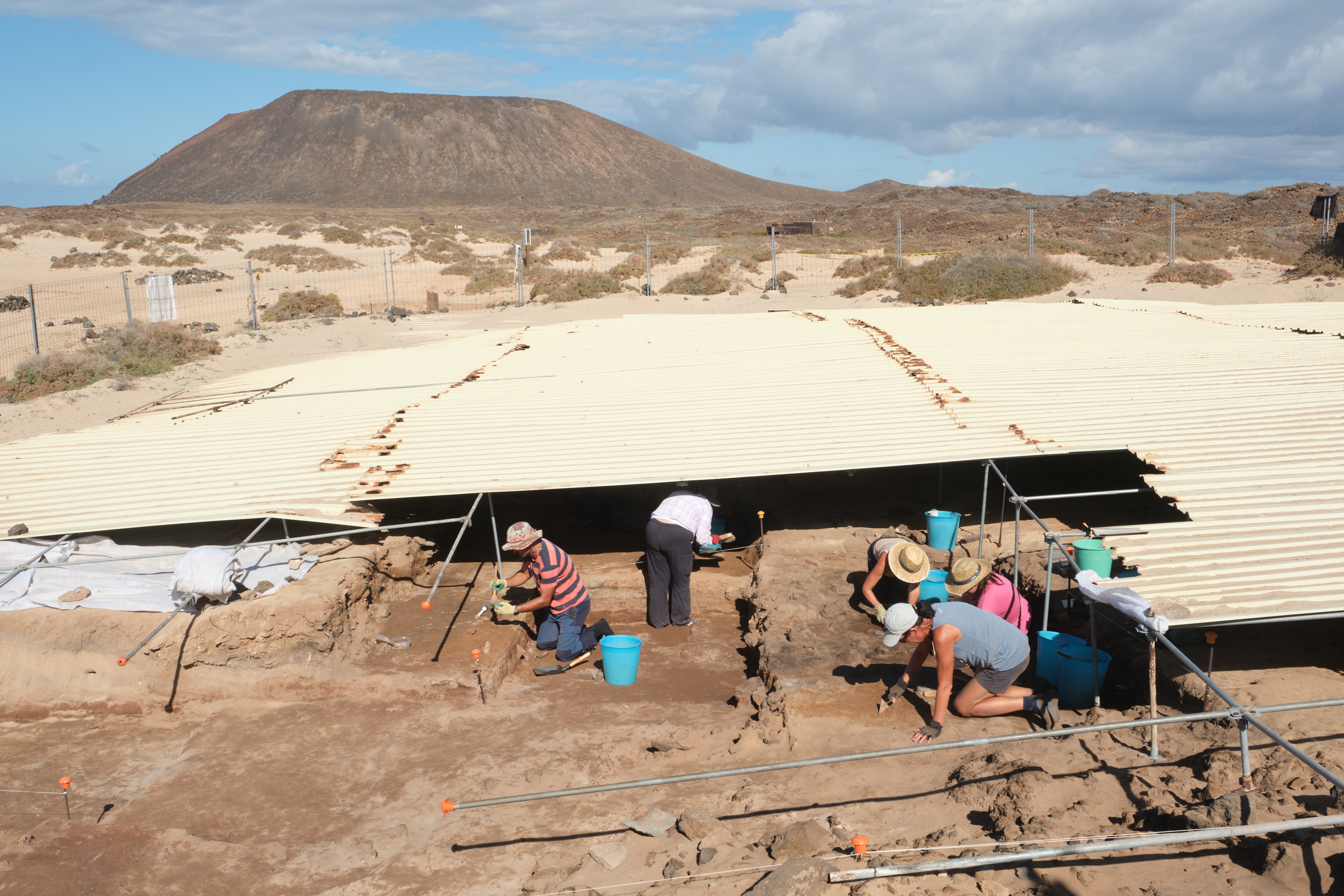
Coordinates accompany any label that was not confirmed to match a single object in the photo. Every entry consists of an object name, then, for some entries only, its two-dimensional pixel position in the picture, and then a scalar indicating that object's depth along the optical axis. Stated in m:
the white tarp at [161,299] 23.08
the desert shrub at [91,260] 36.22
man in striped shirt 7.47
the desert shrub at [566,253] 38.06
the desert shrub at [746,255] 32.84
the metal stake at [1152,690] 5.11
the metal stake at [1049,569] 6.35
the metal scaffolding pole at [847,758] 4.28
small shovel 7.55
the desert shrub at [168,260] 37.44
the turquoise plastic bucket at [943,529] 9.16
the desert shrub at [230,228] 47.09
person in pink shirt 6.64
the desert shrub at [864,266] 30.97
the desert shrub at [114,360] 17.47
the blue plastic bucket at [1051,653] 6.76
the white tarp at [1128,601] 5.12
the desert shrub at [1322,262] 25.39
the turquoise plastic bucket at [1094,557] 7.55
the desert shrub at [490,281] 32.22
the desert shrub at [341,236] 44.69
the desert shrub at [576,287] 29.17
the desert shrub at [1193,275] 26.81
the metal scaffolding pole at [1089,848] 3.67
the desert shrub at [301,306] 27.52
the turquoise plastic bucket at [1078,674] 6.53
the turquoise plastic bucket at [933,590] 7.82
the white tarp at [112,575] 7.27
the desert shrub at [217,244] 42.00
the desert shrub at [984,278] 26.48
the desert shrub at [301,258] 37.41
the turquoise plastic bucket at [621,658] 7.35
